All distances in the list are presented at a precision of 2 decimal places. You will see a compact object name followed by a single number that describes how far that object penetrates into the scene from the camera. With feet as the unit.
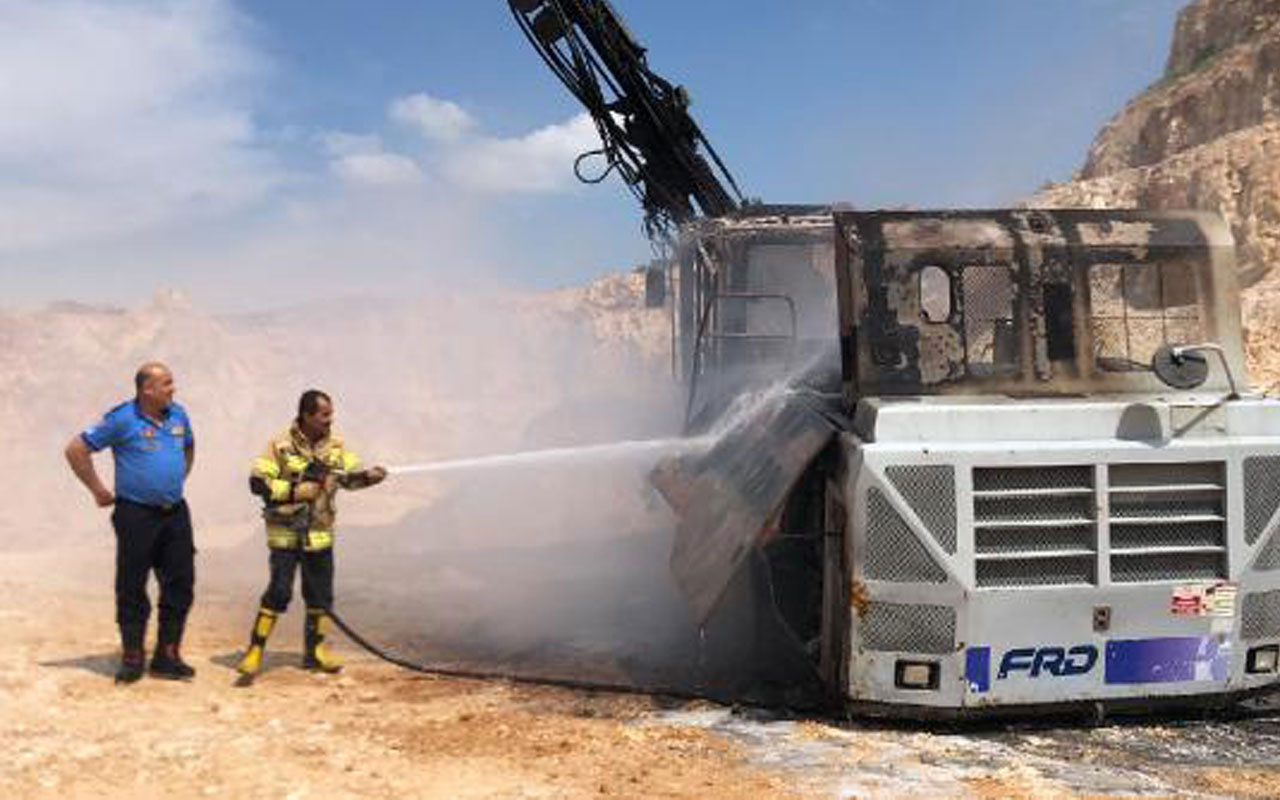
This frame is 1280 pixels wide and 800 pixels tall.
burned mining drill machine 16.62
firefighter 20.71
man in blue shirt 19.77
